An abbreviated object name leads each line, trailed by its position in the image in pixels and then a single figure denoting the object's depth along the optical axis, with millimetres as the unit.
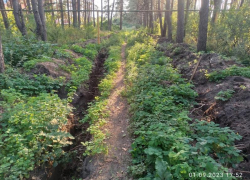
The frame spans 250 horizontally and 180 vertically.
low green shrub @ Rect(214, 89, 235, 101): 4523
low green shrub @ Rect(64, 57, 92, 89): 7232
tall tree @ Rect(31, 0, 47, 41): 10151
